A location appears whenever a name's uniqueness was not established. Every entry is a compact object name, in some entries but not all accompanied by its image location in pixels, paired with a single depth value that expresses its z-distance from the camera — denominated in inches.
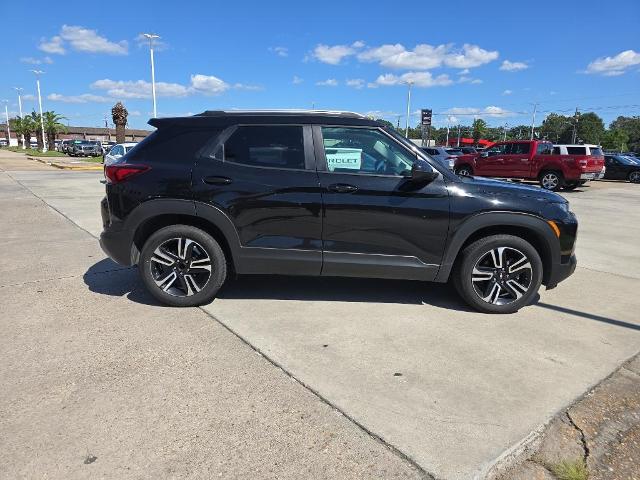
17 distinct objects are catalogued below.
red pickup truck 677.3
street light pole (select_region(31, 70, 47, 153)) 2352.5
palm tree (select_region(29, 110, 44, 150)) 2955.2
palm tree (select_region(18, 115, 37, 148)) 3058.6
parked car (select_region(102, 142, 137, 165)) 800.6
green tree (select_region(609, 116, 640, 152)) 4490.7
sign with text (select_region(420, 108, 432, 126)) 1926.7
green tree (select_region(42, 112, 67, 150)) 2748.5
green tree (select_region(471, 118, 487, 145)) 4539.9
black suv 156.9
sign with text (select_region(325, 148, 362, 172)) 159.3
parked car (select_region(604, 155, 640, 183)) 976.3
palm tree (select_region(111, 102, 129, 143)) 1600.6
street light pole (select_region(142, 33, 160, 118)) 1401.3
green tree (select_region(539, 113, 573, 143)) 4529.8
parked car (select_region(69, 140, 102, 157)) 1817.2
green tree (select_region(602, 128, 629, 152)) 4037.4
